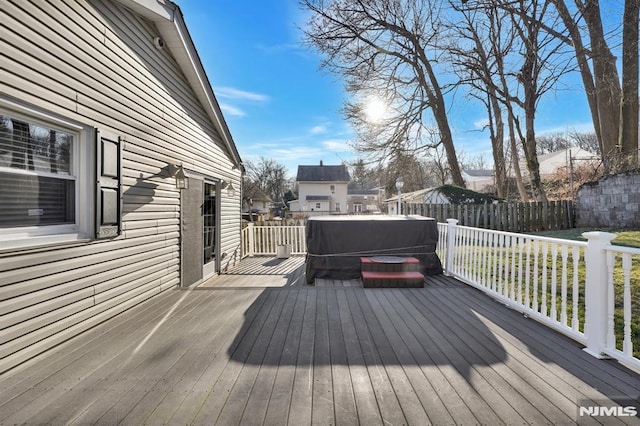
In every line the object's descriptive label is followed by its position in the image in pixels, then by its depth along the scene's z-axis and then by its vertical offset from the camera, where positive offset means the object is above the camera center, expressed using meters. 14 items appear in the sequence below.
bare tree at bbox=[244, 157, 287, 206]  38.41 +5.29
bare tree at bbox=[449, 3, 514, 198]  10.81 +6.47
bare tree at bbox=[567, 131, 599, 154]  30.52 +7.78
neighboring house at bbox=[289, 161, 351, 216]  31.08 +2.63
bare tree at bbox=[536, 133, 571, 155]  37.48 +9.29
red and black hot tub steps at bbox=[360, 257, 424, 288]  4.29 -0.97
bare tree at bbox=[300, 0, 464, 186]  11.08 +6.47
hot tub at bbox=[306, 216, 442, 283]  4.96 -0.55
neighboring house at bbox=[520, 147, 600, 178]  27.34 +5.23
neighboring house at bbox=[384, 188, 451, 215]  13.27 +0.77
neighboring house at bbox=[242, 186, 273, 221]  29.31 +1.47
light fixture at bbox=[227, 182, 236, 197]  6.52 +0.53
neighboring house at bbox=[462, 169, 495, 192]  32.61 +4.53
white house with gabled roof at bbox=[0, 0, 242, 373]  2.15 +0.50
